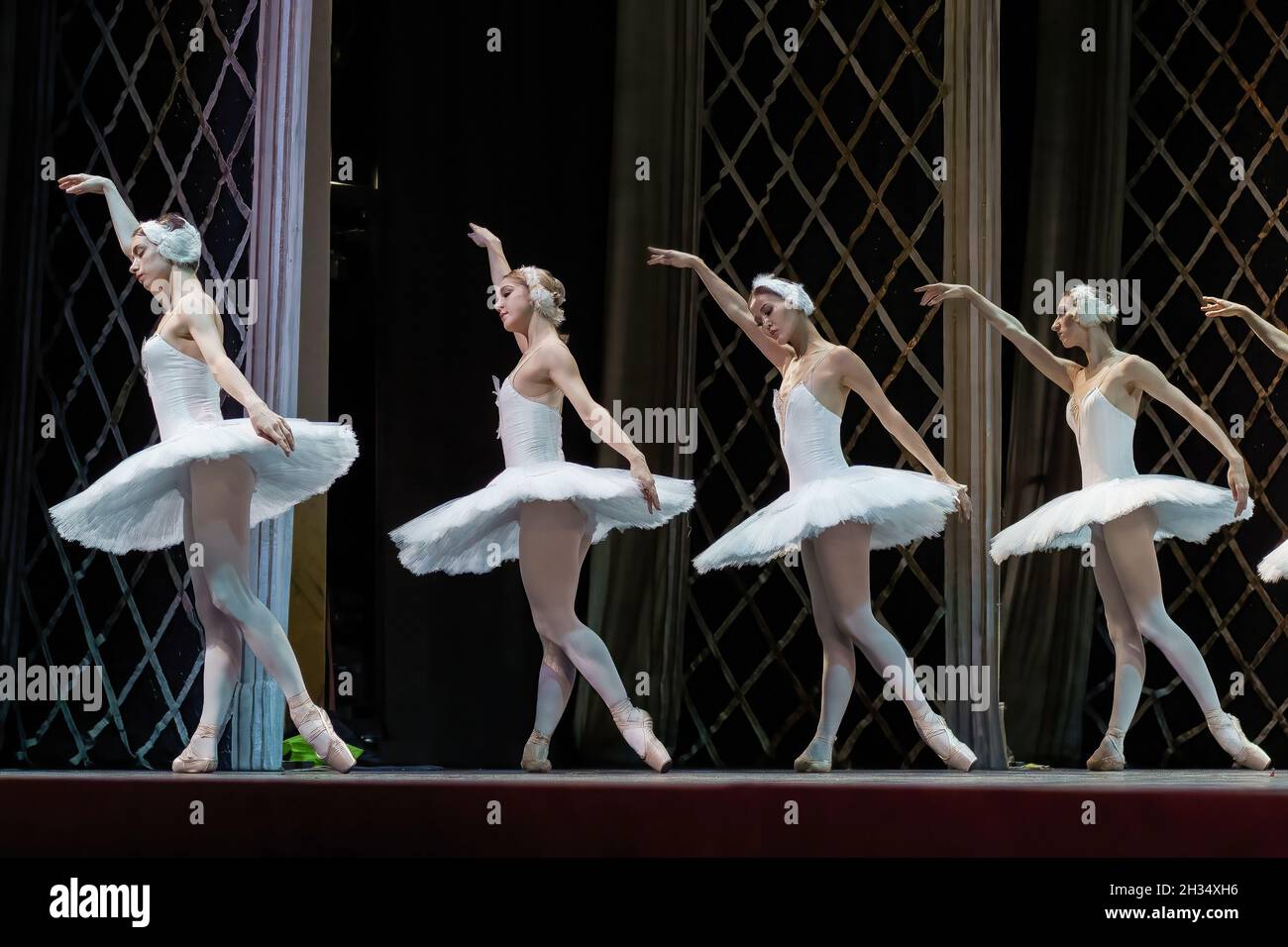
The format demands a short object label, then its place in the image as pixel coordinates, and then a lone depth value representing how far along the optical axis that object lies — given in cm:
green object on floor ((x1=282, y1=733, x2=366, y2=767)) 1000
